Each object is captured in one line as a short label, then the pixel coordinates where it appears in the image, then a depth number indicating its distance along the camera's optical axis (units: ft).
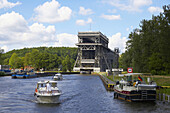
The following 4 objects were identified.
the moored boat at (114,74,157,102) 141.08
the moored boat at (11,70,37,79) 450.71
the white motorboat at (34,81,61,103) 142.26
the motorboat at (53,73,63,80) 414.62
